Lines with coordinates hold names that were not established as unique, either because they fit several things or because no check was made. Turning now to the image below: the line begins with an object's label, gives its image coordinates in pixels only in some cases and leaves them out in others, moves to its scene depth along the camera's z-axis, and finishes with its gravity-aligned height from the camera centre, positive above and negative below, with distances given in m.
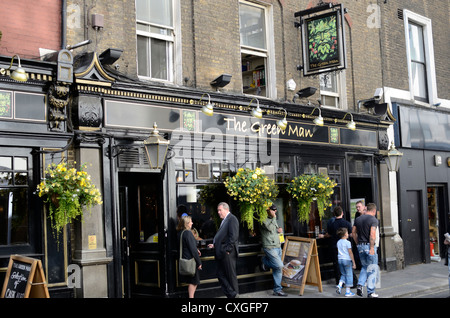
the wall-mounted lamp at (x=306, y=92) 13.28 +2.65
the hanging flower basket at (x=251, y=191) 10.93 +0.17
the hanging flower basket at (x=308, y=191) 12.44 +0.16
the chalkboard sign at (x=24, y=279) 7.08 -0.96
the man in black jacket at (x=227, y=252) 9.52 -0.91
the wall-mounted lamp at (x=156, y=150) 9.44 +0.96
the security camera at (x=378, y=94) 14.92 +2.83
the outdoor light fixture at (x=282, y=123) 12.13 +1.72
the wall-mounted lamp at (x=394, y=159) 14.67 +0.96
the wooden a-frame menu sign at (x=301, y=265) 11.23 -1.43
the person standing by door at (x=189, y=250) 9.51 -0.85
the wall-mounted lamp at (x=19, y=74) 7.70 +1.96
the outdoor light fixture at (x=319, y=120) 13.03 +1.88
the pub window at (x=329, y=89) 14.46 +2.95
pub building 8.62 +0.80
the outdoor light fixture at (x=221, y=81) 11.23 +2.56
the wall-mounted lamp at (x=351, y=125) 13.82 +1.84
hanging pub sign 12.34 +3.75
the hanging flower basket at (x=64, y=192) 8.40 +0.24
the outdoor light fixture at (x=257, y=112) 11.40 +1.87
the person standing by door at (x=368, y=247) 10.55 -1.05
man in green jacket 11.08 -1.04
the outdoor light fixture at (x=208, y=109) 10.59 +1.84
